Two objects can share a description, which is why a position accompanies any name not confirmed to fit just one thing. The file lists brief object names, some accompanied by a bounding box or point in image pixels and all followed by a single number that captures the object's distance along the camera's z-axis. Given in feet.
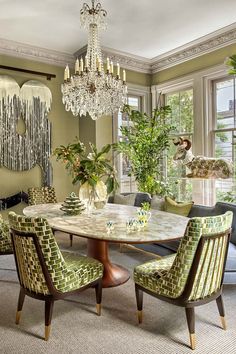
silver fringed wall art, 16.05
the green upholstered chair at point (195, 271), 6.52
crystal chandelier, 11.43
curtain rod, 15.76
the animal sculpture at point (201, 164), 13.58
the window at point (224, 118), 15.25
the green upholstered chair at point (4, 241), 10.55
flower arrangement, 10.80
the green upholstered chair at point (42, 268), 6.83
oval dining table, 7.71
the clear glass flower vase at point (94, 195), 11.07
